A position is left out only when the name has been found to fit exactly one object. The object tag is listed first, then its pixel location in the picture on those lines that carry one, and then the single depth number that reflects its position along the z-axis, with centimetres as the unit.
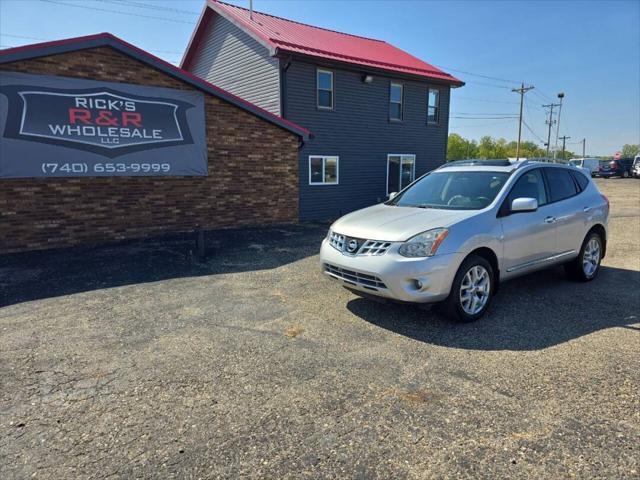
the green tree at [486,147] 8351
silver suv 420
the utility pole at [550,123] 6383
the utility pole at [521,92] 4266
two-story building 1415
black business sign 791
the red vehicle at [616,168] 3659
